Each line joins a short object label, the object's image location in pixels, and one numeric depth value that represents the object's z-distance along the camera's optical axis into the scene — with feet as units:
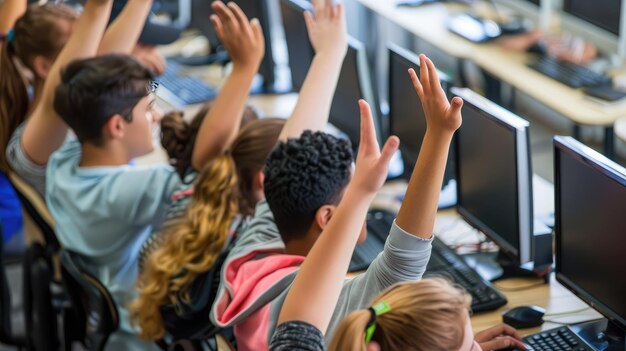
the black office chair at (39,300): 14.35
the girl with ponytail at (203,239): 11.92
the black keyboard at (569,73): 18.47
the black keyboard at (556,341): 10.78
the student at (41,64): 14.54
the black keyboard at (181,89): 19.66
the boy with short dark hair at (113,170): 13.29
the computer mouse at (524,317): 11.50
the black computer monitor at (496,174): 11.90
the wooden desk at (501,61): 17.49
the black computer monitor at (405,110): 14.45
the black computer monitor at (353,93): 15.59
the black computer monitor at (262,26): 19.48
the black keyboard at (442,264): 12.17
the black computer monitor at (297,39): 17.83
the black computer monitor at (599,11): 18.90
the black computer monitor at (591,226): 10.32
